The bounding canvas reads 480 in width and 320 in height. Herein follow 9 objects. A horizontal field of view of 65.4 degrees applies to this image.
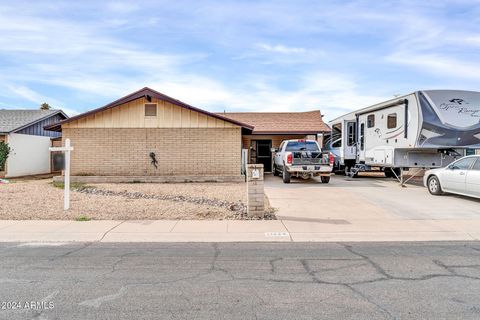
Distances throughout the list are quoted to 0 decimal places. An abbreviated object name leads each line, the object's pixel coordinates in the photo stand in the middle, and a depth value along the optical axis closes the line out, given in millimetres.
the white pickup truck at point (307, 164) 16062
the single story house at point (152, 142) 17078
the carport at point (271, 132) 23261
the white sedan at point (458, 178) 11063
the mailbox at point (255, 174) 8836
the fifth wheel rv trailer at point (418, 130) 13906
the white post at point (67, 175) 9500
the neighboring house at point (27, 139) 19864
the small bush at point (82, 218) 8703
